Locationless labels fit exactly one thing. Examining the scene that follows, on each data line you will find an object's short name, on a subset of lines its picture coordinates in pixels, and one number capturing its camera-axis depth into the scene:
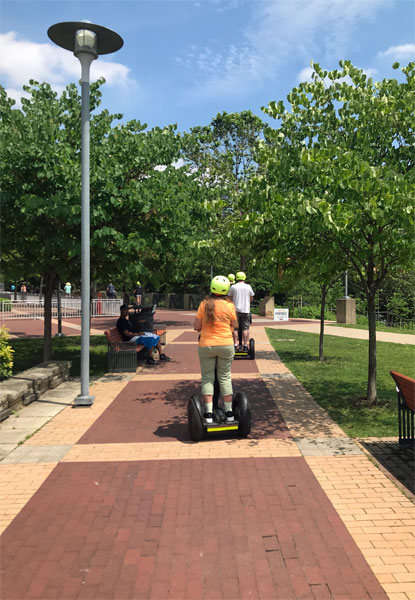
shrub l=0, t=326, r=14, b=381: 7.68
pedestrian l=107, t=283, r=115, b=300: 37.03
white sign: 21.33
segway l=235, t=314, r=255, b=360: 10.67
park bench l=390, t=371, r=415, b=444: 5.00
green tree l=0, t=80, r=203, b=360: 8.55
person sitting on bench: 10.97
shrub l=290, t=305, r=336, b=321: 28.43
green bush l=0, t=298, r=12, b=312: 27.49
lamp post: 7.16
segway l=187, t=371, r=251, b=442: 5.68
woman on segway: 5.65
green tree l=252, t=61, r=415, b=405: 5.32
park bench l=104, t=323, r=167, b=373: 10.50
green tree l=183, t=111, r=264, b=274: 31.69
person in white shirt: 10.21
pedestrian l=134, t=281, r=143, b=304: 33.68
